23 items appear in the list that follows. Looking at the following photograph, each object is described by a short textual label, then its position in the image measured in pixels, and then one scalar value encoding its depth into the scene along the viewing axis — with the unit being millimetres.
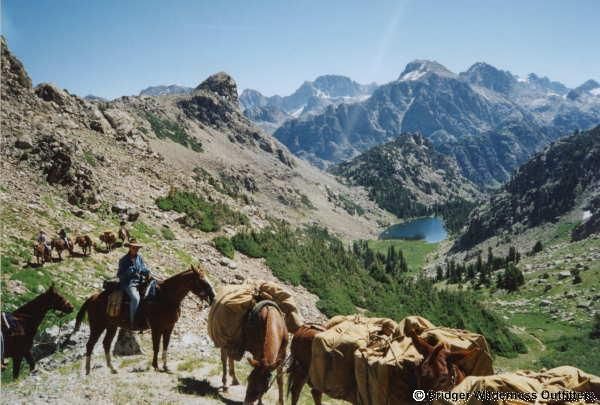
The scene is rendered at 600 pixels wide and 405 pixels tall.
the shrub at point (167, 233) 32353
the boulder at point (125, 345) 15844
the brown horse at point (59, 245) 21517
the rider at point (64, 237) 22209
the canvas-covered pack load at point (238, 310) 13031
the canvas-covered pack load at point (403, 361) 8992
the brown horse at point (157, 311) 13914
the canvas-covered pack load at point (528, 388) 6742
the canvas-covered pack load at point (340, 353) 10875
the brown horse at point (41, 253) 20375
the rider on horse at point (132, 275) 13648
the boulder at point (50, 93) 44719
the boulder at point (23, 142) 31062
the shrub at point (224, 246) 34812
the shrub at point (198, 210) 38094
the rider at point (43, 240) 20781
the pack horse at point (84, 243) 23095
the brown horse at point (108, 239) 24969
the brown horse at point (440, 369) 8570
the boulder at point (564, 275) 78688
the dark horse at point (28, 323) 12570
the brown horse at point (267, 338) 10867
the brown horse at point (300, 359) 12391
